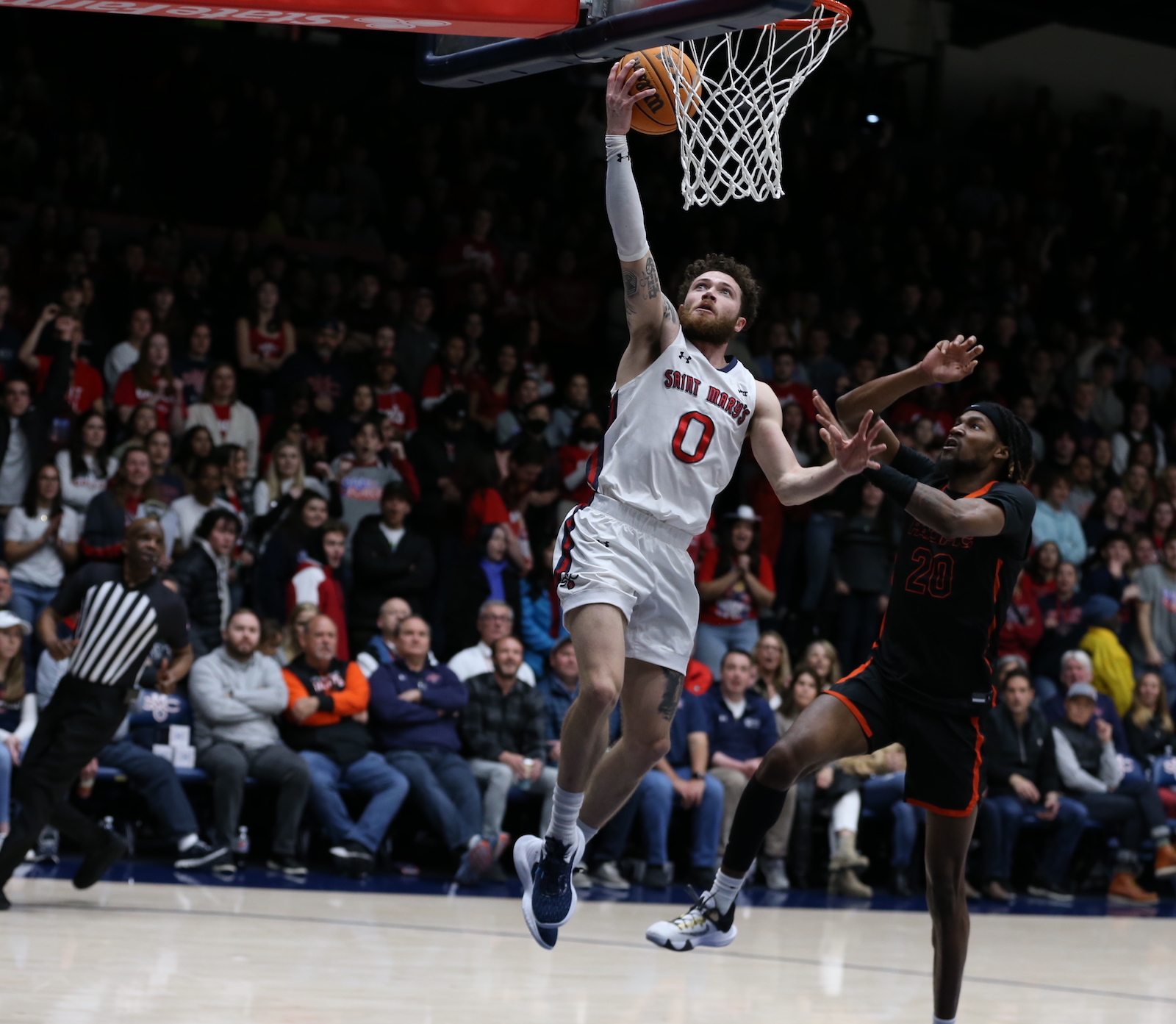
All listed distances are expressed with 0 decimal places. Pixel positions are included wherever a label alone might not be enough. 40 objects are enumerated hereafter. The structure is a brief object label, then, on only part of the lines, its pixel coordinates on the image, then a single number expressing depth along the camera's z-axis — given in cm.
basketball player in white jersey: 555
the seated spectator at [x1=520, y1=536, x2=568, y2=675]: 1177
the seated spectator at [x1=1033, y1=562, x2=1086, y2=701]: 1335
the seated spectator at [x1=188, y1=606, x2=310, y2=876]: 1012
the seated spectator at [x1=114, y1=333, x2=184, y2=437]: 1148
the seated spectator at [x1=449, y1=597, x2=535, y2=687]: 1118
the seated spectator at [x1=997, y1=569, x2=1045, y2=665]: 1308
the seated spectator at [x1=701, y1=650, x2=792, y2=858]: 1145
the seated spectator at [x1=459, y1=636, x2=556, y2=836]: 1088
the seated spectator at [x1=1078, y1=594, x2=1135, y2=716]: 1316
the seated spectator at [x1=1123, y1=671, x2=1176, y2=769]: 1284
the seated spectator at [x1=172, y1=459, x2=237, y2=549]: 1082
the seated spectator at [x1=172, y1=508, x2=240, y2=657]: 1054
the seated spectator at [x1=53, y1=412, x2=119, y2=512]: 1081
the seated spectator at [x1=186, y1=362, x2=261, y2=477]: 1148
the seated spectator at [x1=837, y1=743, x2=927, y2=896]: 1156
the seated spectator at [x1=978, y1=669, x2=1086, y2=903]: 1180
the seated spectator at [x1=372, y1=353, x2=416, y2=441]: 1235
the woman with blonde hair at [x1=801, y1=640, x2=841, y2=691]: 1177
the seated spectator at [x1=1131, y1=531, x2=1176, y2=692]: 1361
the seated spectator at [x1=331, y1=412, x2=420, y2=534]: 1170
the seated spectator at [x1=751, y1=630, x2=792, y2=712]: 1191
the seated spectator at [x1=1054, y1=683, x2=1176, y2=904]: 1226
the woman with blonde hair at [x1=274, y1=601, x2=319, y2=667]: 1077
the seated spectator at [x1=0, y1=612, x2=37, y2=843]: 962
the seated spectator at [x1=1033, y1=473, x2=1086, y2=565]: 1375
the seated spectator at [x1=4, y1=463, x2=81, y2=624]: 1041
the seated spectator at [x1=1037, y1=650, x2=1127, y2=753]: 1258
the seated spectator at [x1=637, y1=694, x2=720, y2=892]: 1094
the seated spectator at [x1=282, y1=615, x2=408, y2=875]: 1043
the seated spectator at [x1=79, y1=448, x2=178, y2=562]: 1045
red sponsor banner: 476
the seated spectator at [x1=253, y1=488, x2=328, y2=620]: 1109
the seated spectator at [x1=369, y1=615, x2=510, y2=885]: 1055
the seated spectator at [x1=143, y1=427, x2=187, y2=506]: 1084
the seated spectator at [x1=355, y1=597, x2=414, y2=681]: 1089
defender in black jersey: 606
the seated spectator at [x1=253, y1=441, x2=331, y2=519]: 1136
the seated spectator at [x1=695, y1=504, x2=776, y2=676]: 1202
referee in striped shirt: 873
